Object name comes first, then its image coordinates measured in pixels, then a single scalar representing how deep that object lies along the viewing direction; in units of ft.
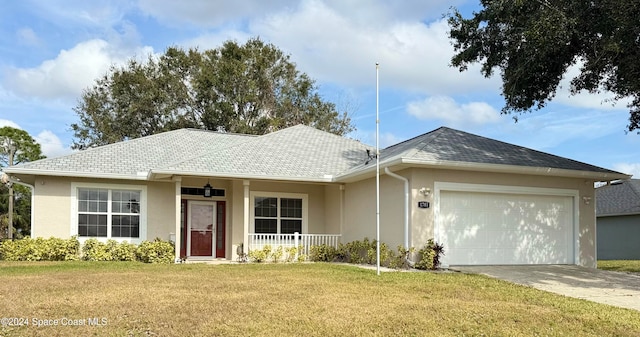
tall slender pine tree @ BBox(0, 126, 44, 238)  96.53
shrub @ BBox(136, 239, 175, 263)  48.96
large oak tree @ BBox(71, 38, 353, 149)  104.47
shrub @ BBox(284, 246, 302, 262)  51.21
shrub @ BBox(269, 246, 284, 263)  50.80
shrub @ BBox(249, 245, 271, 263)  50.08
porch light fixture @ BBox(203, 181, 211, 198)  53.62
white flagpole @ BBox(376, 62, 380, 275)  37.90
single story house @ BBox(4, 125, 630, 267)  43.57
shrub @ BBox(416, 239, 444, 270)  41.27
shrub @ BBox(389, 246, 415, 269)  42.16
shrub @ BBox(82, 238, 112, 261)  49.78
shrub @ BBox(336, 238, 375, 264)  49.08
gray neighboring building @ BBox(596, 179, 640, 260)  84.99
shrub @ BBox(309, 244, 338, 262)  52.60
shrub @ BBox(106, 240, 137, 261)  50.24
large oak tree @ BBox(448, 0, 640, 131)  35.70
